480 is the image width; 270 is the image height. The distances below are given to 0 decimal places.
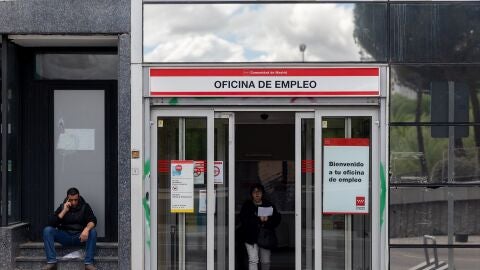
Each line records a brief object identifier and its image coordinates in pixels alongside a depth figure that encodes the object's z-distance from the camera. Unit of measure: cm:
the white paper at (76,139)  951
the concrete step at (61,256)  882
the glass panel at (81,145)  951
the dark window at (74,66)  952
